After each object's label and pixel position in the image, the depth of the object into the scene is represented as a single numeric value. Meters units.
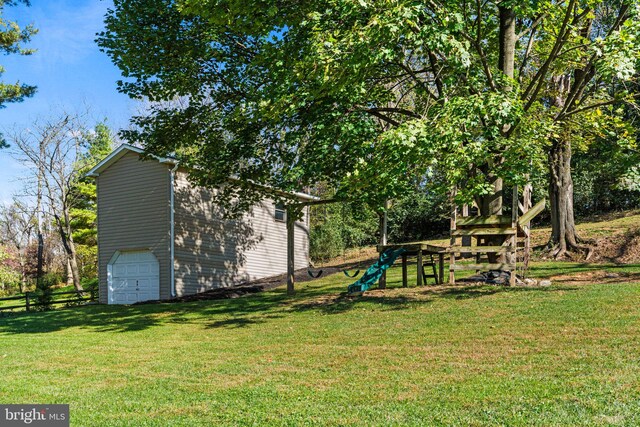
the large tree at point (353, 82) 9.77
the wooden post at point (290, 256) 17.63
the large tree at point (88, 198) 35.09
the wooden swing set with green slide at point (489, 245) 12.12
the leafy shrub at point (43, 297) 22.09
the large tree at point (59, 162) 33.25
